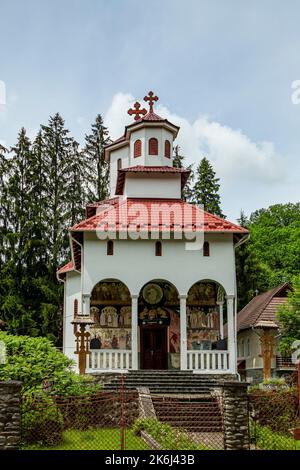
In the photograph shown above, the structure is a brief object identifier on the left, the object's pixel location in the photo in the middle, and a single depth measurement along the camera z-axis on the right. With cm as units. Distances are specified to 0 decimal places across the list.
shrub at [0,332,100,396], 1684
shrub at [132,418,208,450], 1363
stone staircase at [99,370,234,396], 2212
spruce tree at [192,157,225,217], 4557
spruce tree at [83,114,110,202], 4448
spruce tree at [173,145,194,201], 4753
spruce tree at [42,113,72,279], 4066
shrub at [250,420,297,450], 1401
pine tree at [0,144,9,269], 3947
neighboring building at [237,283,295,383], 3089
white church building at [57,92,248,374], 2483
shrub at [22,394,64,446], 1514
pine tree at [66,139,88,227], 4275
